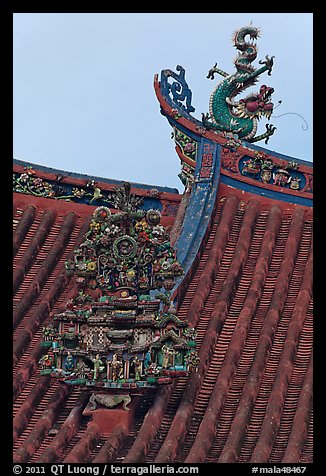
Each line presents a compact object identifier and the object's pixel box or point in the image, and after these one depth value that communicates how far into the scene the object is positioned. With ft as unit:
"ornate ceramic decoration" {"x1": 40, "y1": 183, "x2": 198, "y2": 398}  56.90
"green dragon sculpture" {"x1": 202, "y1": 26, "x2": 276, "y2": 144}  68.39
